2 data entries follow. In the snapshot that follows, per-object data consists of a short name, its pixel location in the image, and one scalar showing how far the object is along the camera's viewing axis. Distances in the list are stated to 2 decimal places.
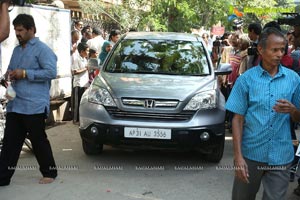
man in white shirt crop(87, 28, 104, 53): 9.40
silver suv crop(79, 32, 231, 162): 5.01
